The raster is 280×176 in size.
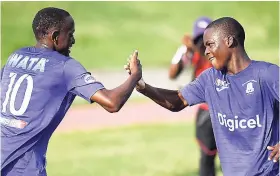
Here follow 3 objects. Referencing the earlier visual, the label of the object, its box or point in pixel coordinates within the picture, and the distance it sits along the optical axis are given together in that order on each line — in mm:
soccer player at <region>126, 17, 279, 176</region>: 11445
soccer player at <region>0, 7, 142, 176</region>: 11273
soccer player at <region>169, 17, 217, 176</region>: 18172
